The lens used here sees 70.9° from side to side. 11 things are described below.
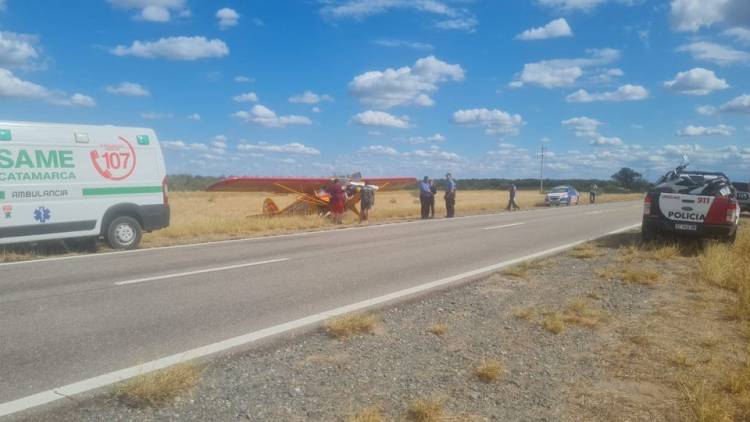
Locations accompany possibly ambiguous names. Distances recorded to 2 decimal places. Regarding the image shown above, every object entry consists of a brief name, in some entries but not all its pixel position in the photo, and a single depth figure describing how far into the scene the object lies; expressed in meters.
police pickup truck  10.77
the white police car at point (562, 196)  38.81
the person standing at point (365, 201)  21.23
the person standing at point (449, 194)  23.33
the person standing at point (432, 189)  22.22
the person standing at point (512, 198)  30.84
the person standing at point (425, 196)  22.00
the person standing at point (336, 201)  20.30
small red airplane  20.77
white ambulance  9.63
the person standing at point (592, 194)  44.25
